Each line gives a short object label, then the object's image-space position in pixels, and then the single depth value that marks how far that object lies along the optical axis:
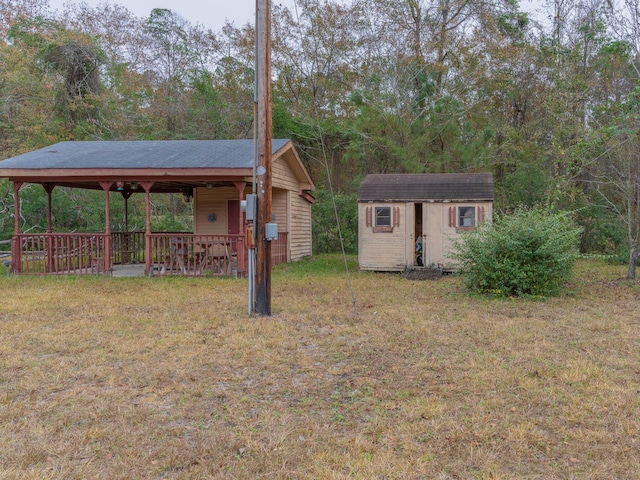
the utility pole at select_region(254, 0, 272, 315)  6.37
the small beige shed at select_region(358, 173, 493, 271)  11.03
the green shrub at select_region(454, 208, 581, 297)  8.00
